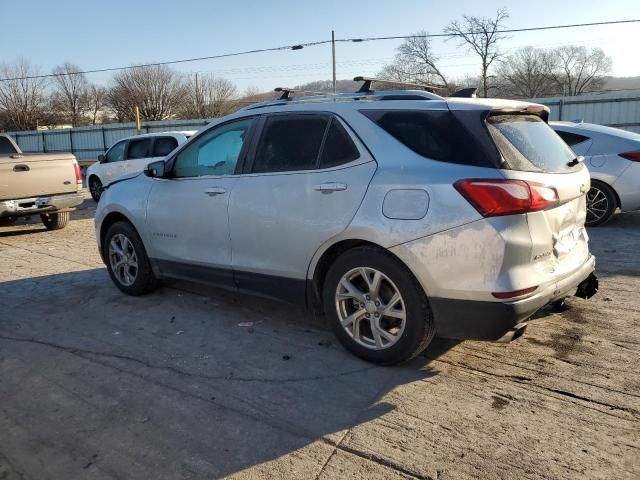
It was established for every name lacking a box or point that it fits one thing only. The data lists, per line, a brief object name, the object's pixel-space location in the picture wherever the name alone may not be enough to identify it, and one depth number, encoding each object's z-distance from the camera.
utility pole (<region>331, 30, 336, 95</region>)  40.58
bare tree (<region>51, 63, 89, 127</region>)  68.29
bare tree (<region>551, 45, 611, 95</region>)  73.06
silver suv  3.15
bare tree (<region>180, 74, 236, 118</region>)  61.97
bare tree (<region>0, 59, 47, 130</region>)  57.34
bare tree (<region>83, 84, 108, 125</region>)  69.56
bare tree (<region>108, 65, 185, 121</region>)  63.81
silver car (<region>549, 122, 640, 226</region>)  7.86
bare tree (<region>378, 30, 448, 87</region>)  60.88
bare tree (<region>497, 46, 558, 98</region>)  67.16
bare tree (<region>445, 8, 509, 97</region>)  56.72
